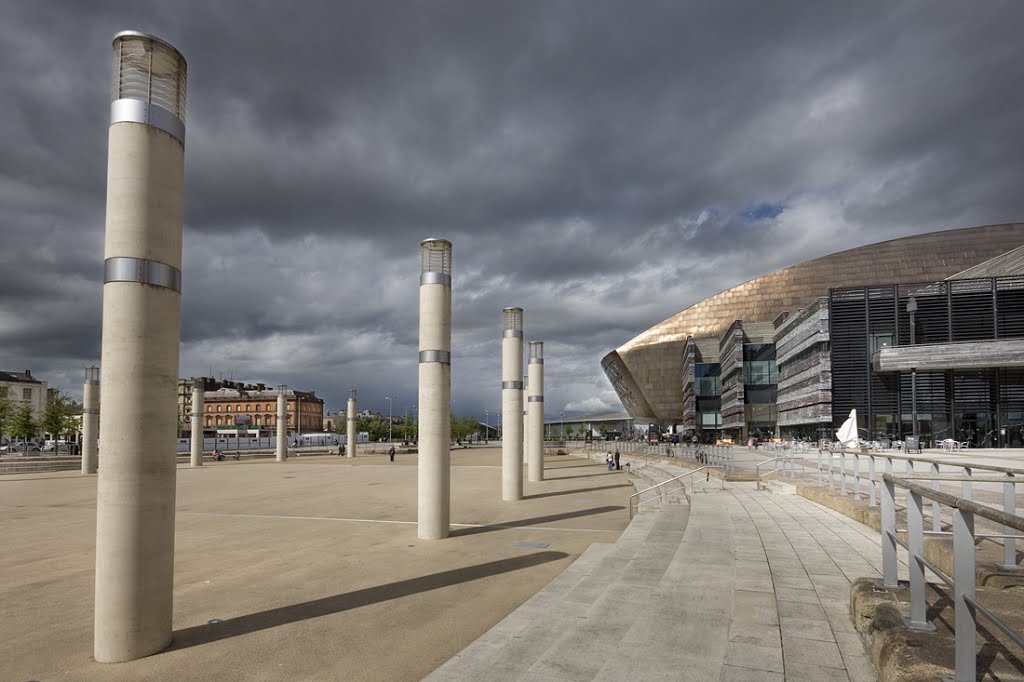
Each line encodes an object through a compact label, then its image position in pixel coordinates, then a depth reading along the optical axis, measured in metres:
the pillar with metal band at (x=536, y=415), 31.03
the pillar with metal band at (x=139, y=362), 7.06
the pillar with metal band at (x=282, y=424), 58.59
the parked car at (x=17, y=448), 68.53
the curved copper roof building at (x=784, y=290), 90.44
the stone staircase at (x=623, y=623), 6.07
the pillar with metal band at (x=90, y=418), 40.59
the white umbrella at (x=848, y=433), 24.84
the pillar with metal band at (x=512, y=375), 24.41
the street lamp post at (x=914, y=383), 51.41
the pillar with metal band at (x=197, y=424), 48.81
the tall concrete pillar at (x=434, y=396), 14.69
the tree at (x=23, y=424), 65.12
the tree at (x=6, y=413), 61.00
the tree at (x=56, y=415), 63.53
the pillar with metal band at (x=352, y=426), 63.94
